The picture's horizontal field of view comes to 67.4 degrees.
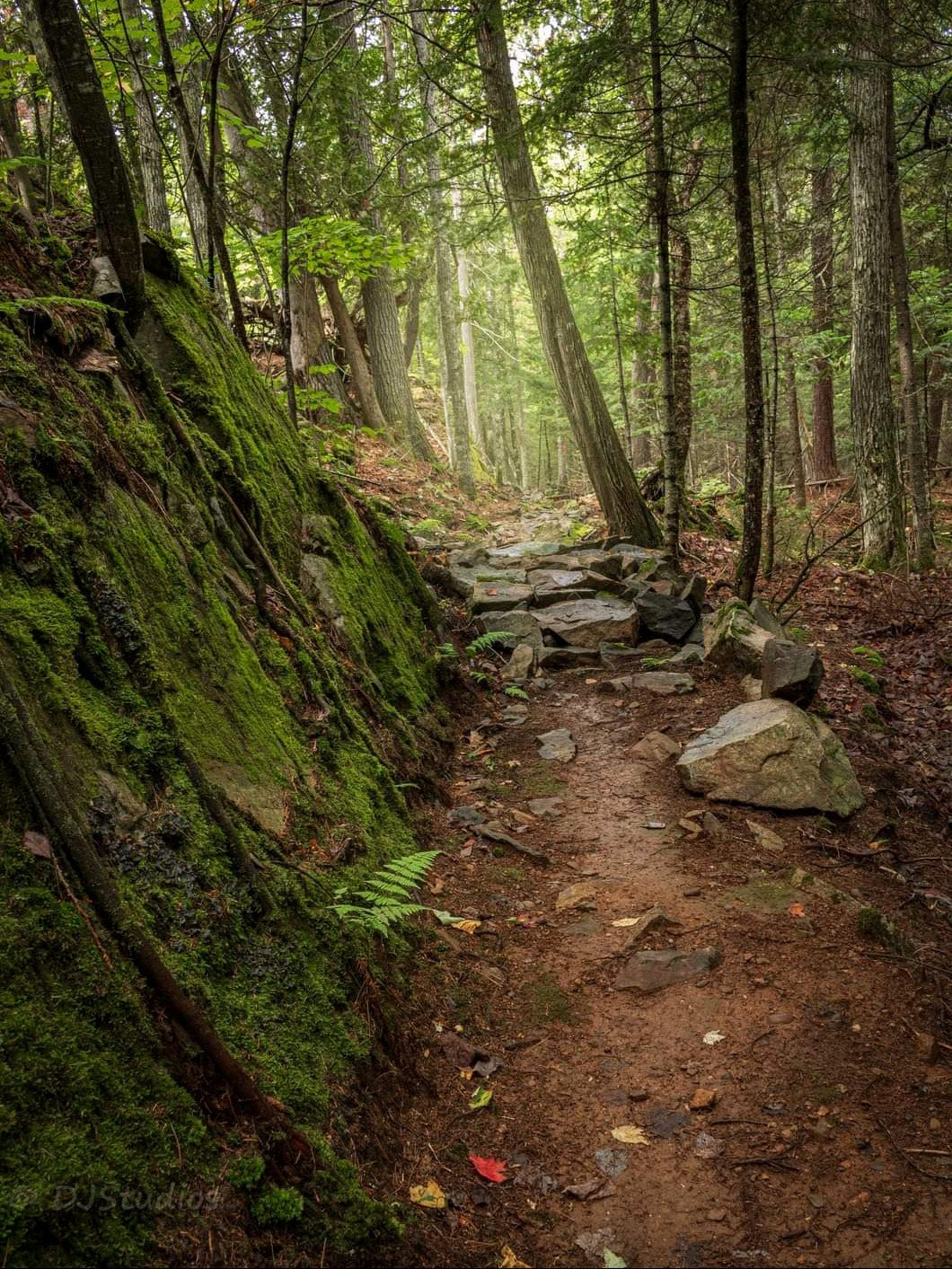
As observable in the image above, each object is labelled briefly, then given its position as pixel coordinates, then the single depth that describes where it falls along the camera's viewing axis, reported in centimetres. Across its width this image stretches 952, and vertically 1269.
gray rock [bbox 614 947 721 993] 353
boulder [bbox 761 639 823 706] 605
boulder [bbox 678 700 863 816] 498
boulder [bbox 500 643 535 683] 776
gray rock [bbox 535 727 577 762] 617
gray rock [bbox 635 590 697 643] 857
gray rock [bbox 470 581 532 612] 885
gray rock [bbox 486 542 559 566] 1113
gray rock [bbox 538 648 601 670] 808
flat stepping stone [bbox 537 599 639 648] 841
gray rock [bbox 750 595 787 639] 776
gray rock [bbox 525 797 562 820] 535
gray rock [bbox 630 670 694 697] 708
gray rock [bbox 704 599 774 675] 698
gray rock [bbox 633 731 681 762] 594
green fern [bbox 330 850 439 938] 287
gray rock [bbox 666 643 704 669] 767
